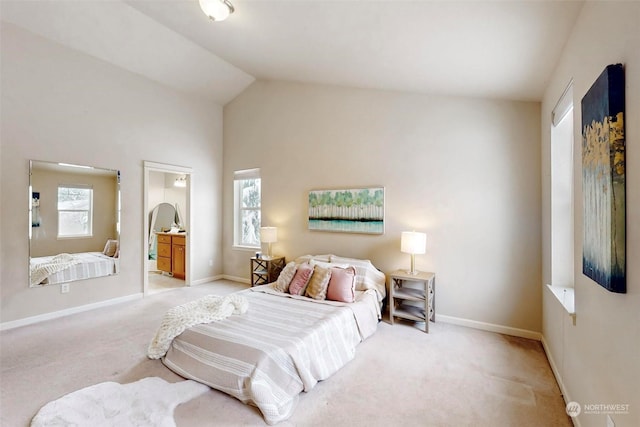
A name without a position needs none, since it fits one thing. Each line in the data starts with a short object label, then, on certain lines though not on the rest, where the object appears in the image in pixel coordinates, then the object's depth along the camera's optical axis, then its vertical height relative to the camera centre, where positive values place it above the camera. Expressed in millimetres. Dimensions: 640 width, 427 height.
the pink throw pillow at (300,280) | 3434 -769
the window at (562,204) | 2578 +107
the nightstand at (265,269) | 4738 -888
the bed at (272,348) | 2035 -1055
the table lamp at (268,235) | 4785 -306
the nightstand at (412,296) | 3313 -943
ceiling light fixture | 2559 +1893
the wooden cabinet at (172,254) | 5762 -764
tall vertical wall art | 1230 +170
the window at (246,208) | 5586 +172
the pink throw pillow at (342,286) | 3213 -784
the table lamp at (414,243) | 3414 -318
